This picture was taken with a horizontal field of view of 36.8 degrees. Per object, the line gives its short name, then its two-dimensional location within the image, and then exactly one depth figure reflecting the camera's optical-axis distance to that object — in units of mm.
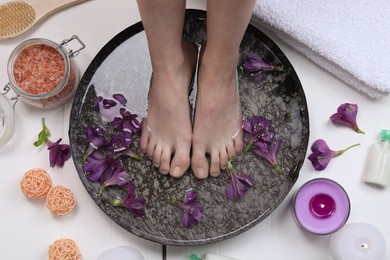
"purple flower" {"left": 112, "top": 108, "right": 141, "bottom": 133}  1165
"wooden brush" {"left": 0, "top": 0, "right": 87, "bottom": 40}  1219
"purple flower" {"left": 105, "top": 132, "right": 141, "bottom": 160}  1157
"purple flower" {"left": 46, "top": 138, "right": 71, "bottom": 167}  1190
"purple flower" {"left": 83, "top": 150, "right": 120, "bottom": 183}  1137
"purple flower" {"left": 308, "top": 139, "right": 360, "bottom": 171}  1179
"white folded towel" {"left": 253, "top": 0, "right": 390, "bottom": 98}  1179
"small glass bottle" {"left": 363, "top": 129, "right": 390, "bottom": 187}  1172
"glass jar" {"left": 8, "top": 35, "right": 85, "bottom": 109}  1153
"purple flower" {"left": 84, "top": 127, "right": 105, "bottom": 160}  1153
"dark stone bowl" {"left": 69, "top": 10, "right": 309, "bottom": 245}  1134
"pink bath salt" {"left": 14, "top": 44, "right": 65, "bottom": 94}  1165
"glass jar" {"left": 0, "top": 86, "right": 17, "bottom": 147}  1191
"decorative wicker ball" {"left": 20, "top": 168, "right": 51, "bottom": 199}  1163
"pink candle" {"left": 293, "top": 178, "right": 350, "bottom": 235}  1122
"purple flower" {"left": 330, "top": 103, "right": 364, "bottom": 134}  1194
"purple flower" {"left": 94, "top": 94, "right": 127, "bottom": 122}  1173
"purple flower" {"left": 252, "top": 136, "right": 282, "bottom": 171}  1146
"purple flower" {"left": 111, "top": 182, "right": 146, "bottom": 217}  1133
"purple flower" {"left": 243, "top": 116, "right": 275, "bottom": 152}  1150
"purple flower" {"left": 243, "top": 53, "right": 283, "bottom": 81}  1172
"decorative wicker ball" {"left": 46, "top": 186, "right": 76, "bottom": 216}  1150
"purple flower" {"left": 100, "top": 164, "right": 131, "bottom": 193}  1139
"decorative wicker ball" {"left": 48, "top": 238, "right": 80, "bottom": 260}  1141
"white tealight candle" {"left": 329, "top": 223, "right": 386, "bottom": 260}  1093
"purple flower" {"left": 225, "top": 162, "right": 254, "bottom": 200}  1137
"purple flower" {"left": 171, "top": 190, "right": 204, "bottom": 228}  1128
